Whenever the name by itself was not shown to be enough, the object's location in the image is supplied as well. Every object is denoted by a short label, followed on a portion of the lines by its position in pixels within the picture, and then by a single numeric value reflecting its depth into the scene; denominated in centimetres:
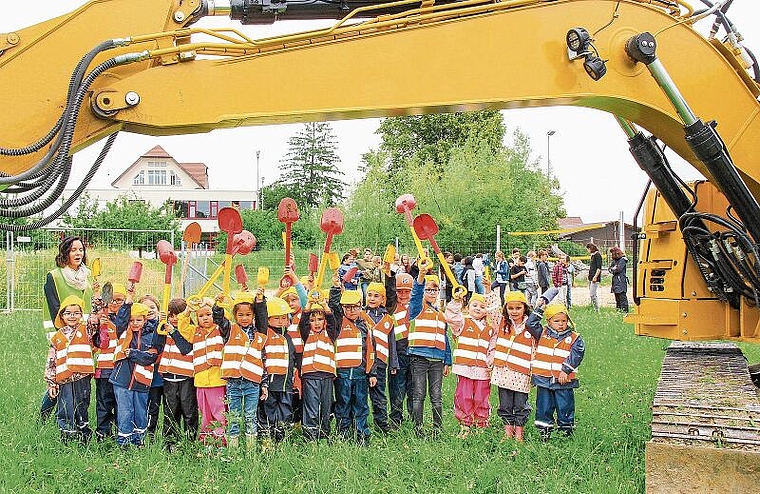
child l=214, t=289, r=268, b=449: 659
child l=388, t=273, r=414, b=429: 743
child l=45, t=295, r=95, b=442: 677
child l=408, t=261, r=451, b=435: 730
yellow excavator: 445
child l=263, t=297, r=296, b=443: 677
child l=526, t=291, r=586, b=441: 688
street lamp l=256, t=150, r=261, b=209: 6012
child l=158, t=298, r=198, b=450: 673
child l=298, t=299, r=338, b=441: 678
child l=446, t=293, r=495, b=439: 729
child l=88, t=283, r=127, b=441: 686
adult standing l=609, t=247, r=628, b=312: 1870
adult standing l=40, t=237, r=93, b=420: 729
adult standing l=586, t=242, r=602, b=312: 1942
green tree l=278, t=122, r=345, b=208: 7000
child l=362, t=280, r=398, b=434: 716
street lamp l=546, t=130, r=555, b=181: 3937
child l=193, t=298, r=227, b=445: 668
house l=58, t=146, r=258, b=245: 5938
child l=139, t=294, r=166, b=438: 677
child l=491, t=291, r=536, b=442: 699
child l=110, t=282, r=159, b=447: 666
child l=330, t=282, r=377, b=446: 699
